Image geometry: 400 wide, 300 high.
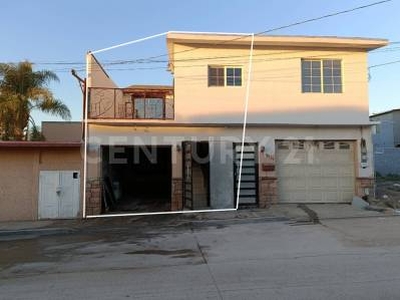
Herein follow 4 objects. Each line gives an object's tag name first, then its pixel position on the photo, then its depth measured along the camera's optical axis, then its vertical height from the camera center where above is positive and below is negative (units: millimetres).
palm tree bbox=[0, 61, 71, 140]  23875 +3914
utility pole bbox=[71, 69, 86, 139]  17566 +3293
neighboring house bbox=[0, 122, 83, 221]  17109 -353
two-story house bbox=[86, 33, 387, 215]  17688 +1907
